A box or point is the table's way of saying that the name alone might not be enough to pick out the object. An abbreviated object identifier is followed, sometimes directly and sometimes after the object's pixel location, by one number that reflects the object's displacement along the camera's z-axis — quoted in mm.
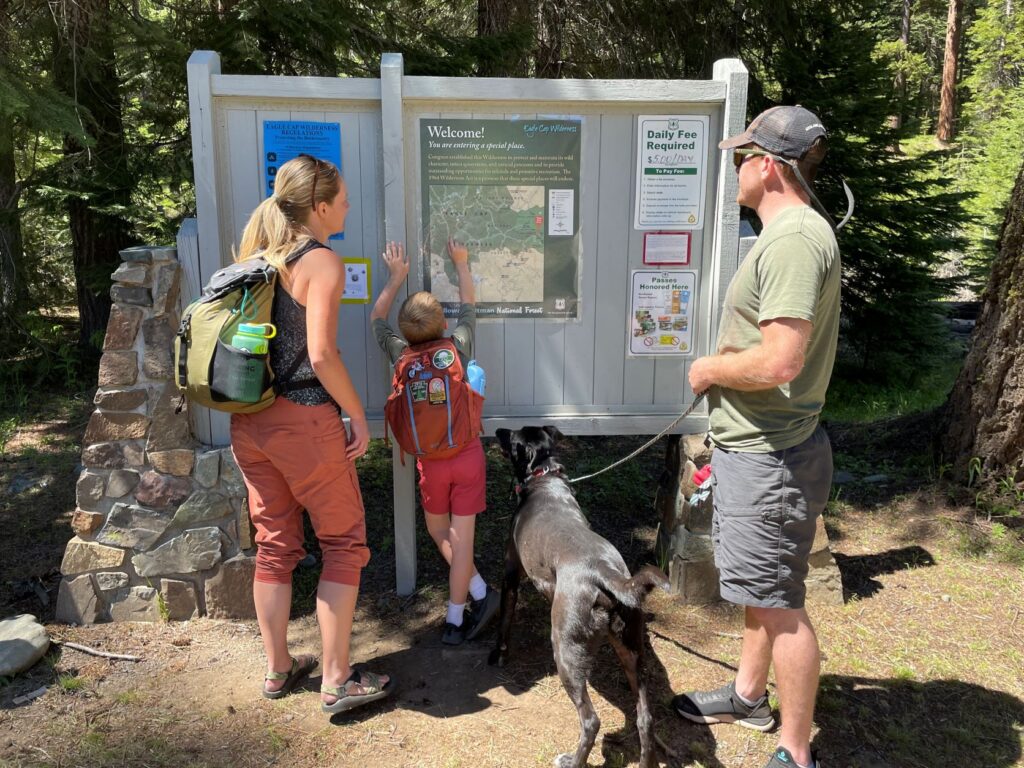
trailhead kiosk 3678
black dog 2857
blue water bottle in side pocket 3561
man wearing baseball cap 2551
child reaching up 3477
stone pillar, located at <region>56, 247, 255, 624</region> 3727
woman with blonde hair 2861
